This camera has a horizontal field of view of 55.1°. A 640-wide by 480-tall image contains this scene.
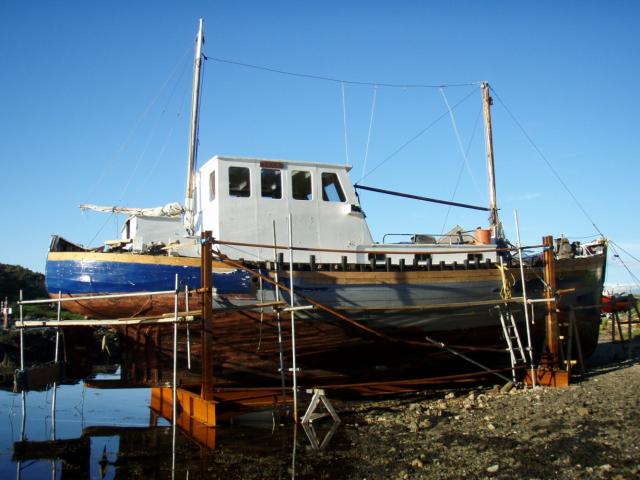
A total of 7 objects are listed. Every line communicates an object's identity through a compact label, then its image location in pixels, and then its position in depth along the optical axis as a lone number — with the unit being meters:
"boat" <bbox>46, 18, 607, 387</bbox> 13.48
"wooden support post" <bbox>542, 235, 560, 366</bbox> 14.65
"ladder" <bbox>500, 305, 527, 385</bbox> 14.42
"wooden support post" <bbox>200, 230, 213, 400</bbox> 11.59
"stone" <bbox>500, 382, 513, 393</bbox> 14.05
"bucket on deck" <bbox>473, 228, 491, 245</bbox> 17.23
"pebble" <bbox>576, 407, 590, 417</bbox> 10.76
